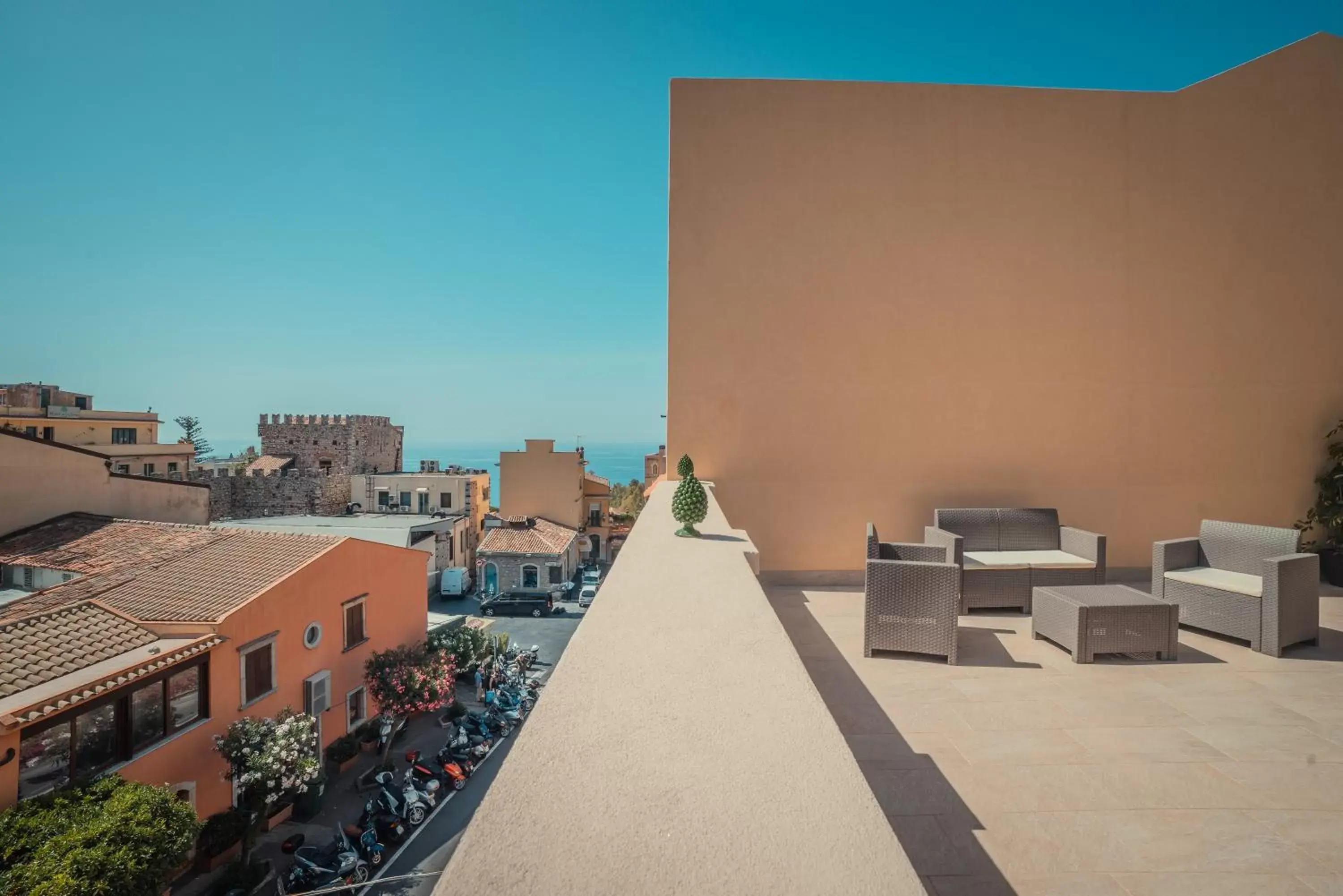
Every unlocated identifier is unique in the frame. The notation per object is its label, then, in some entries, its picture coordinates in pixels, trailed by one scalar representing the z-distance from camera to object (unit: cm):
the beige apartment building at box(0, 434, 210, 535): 1509
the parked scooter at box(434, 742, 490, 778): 1311
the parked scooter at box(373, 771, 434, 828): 1119
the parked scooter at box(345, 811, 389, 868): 1009
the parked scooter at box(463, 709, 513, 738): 1487
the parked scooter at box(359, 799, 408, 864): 1071
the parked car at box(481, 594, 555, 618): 2588
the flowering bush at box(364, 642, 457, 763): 1380
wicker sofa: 416
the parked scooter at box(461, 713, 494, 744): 1435
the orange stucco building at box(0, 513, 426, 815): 795
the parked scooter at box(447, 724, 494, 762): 1353
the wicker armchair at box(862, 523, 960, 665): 317
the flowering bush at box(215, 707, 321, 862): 994
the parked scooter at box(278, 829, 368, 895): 940
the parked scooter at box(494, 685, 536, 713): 1600
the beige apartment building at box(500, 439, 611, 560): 2953
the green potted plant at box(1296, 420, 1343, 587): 516
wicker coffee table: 322
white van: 2722
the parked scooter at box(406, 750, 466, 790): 1252
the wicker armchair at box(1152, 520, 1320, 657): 342
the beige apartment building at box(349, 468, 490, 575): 3048
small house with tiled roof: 2692
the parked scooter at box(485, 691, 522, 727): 1537
